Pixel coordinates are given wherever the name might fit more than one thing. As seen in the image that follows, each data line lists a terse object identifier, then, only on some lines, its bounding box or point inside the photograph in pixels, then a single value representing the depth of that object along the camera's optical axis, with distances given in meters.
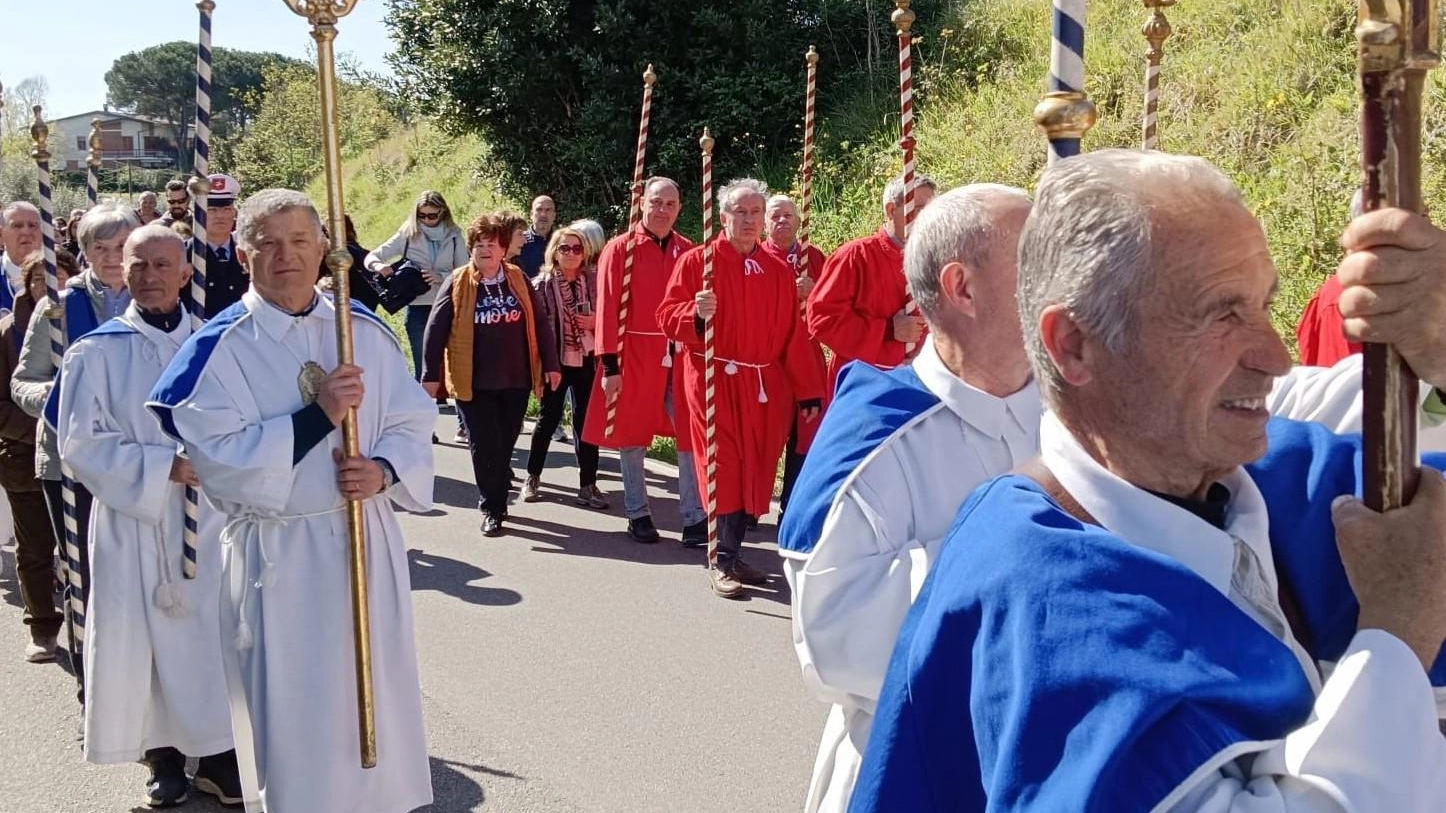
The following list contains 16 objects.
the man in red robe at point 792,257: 8.02
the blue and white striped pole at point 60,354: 5.51
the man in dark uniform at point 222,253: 7.14
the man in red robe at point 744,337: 7.69
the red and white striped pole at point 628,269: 8.68
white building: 67.25
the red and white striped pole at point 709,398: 7.51
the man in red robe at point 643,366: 8.50
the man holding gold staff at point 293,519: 4.01
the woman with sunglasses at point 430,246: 11.02
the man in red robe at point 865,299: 7.23
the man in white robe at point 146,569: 4.79
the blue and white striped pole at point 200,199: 4.78
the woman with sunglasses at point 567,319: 9.68
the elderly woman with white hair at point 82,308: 5.72
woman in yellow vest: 8.78
